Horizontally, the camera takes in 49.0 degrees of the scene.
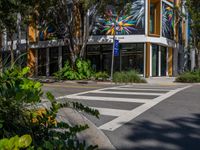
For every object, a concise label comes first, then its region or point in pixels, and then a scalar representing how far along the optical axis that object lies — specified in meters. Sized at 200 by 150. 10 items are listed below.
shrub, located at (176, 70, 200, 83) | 15.08
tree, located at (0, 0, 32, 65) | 10.90
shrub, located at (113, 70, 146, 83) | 14.21
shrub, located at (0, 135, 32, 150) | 1.24
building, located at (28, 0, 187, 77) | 18.59
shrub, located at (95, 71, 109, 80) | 15.26
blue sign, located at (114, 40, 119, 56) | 14.58
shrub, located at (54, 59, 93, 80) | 15.49
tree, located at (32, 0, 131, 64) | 15.04
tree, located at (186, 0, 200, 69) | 19.10
